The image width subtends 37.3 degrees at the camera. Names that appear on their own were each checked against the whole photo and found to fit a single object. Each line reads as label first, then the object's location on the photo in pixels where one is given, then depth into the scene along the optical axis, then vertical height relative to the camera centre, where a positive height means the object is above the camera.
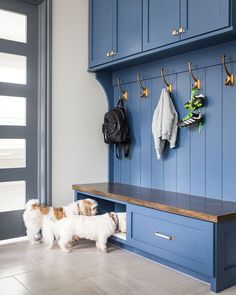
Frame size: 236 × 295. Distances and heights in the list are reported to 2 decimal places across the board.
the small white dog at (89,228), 2.76 -0.66
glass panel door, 3.00 +0.30
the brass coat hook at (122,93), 3.42 +0.51
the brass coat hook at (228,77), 2.49 +0.49
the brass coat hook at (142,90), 3.20 +0.51
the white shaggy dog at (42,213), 2.92 -0.57
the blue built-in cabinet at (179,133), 2.18 +0.10
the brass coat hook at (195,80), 2.72 +0.51
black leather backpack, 3.25 +0.16
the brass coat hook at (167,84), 2.96 +0.52
